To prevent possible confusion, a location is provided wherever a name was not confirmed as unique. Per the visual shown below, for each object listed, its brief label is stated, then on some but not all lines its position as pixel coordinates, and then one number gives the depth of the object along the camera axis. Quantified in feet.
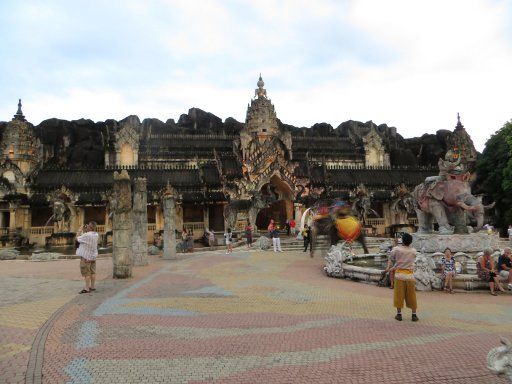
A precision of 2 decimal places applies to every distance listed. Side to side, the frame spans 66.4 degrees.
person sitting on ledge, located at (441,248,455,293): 38.70
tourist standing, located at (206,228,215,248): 104.27
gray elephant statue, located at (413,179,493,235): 48.78
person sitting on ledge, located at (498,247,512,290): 39.14
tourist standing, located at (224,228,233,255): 81.82
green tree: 121.08
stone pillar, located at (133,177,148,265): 65.67
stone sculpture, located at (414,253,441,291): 39.58
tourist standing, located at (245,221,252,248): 89.96
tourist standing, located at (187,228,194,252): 94.12
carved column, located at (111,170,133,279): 49.52
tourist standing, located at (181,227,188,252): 94.12
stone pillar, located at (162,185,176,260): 77.41
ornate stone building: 119.03
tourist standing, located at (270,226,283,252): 83.13
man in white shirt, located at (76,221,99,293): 38.58
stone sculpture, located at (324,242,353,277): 48.37
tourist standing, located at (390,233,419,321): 26.99
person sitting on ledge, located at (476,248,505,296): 37.96
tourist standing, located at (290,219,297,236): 114.21
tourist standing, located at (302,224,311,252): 83.10
